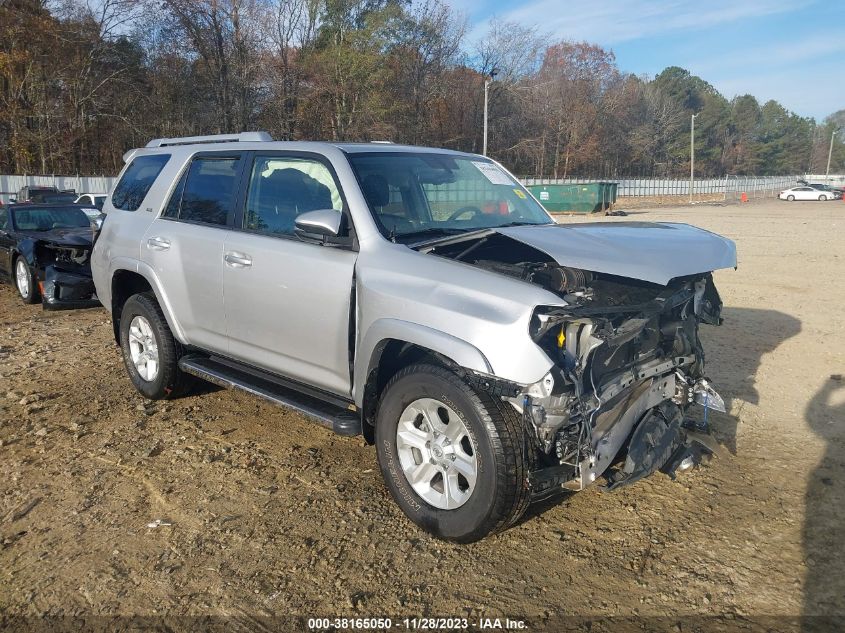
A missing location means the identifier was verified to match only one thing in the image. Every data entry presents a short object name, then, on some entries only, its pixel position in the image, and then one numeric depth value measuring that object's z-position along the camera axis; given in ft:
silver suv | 10.19
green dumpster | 133.80
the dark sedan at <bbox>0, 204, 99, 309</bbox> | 30.11
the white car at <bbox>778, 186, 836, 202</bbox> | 194.39
